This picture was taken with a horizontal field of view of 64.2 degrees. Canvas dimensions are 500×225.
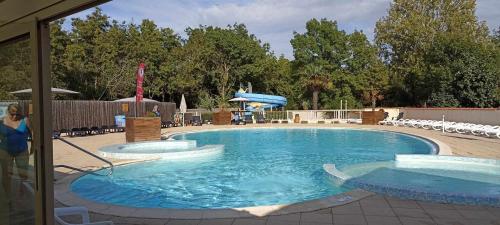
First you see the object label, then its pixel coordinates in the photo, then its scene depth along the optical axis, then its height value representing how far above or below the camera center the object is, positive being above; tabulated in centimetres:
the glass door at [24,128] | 233 -8
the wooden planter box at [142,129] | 1293 -50
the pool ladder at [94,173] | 765 -116
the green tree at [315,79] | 3180 +245
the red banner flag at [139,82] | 1365 +108
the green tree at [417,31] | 3116 +608
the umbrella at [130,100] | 2040 +72
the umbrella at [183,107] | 2295 +32
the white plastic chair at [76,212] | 350 -87
